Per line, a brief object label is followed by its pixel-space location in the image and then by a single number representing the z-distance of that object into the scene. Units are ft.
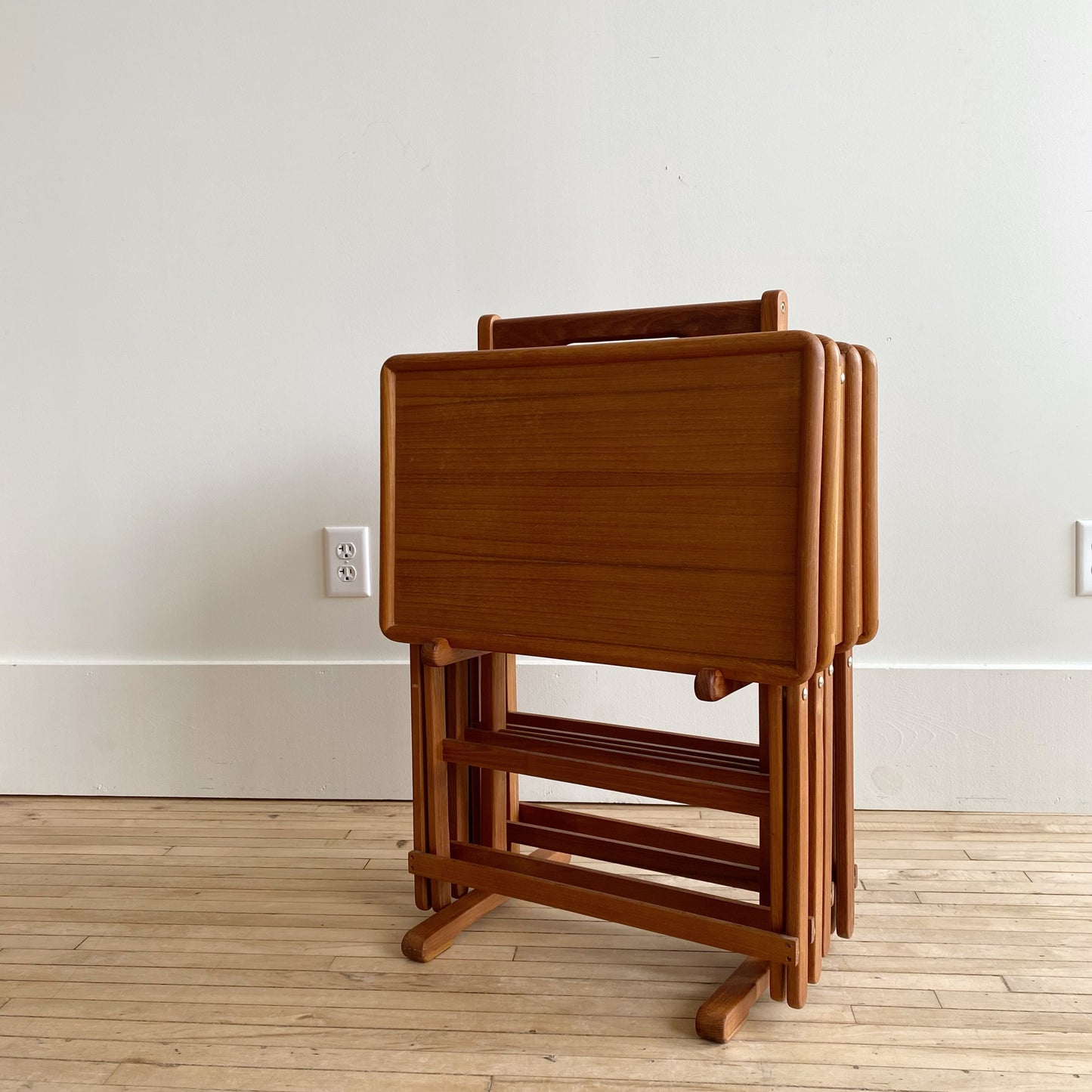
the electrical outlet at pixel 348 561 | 5.27
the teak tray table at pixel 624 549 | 2.99
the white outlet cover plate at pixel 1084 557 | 4.89
